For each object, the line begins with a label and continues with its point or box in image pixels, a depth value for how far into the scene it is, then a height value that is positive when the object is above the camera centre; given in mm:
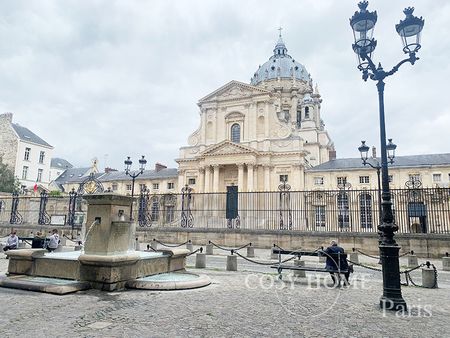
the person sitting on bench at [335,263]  9148 -1171
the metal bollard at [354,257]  14977 -1603
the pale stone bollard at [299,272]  10289 -1618
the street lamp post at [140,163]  25734 +4409
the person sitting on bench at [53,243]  14430 -1161
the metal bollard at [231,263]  11695 -1540
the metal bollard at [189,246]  18250 -1495
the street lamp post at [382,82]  6418 +3245
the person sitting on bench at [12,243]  14328 -1188
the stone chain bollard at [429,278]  9156 -1539
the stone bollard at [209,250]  17842 -1666
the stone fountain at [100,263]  7133 -1082
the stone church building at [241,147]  46438 +10773
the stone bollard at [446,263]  13250 -1590
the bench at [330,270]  9008 -1215
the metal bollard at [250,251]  16491 -1585
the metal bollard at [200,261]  12109 -1546
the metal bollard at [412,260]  13959 -1577
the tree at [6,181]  47794 +5231
